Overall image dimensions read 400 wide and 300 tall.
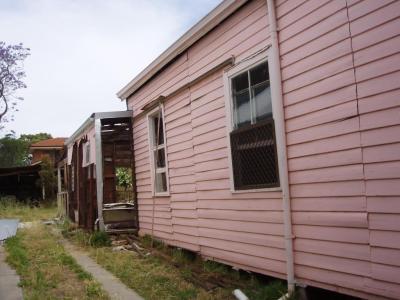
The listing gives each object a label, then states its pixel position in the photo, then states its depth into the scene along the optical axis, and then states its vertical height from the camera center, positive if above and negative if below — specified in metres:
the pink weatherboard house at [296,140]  4.14 +0.45
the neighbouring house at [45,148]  44.94 +4.33
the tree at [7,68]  35.22 +9.54
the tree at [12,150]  54.03 +5.29
